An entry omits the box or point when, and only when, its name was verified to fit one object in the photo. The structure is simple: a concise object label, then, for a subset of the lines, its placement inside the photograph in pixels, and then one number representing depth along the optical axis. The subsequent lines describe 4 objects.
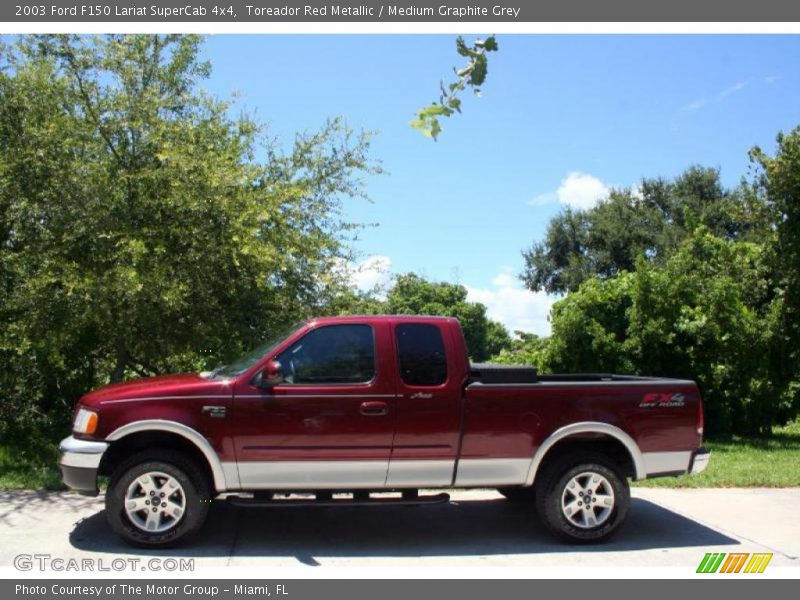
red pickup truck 6.30
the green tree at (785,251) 14.02
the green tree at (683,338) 14.31
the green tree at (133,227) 9.26
